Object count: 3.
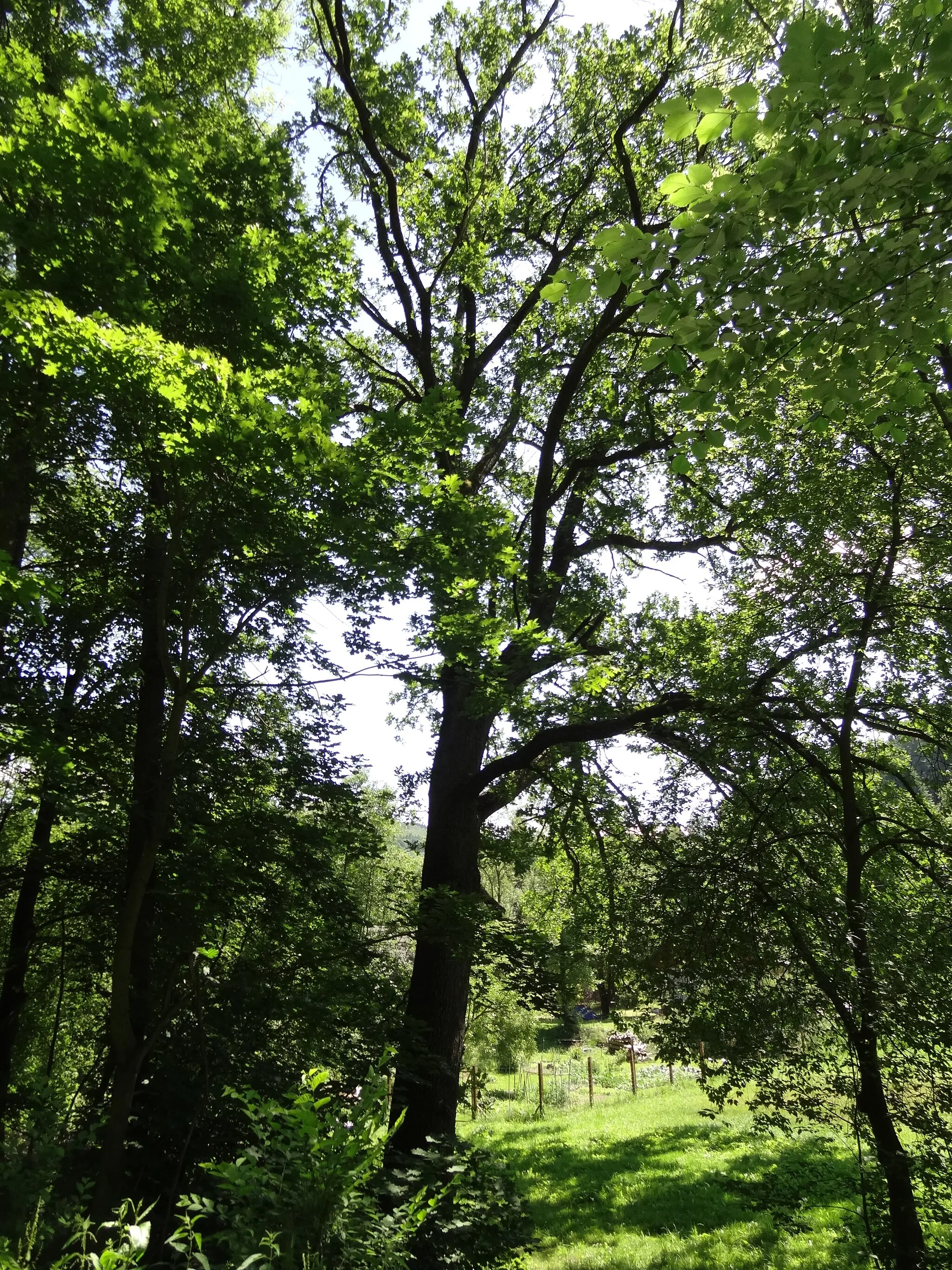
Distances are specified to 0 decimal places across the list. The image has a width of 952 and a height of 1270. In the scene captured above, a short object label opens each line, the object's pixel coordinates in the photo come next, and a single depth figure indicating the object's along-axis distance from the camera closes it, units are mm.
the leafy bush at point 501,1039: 16656
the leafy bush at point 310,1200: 2270
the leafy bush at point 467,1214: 3824
